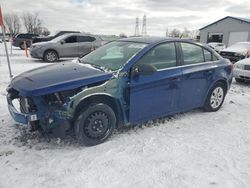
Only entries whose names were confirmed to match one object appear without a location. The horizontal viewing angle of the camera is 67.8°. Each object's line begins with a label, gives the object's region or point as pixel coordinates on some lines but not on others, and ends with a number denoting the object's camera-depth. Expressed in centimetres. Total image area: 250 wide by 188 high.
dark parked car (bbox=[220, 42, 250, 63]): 1137
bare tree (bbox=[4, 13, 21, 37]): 6192
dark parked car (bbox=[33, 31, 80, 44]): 1383
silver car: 981
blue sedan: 247
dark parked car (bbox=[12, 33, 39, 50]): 1854
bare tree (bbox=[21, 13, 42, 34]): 6573
